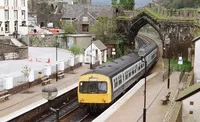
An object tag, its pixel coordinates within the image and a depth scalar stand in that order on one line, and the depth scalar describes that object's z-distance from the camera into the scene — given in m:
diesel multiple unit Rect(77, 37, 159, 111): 24.25
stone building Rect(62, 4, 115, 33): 59.97
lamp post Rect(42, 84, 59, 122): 11.34
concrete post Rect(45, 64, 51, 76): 34.00
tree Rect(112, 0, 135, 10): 64.06
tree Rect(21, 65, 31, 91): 29.58
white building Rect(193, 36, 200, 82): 33.62
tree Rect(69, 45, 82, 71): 43.53
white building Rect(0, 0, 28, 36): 55.34
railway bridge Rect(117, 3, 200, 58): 49.81
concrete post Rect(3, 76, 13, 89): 27.22
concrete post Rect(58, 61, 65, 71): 37.28
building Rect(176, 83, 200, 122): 18.72
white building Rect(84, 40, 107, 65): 43.44
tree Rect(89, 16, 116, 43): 54.53
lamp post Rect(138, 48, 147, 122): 18.86
